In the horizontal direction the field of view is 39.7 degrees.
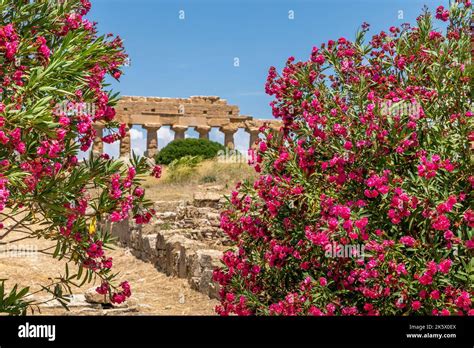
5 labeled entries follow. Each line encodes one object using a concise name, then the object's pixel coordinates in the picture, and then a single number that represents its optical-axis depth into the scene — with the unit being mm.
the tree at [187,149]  35906
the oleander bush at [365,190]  5062
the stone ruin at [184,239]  10844
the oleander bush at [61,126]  4797
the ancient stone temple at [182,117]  43688
